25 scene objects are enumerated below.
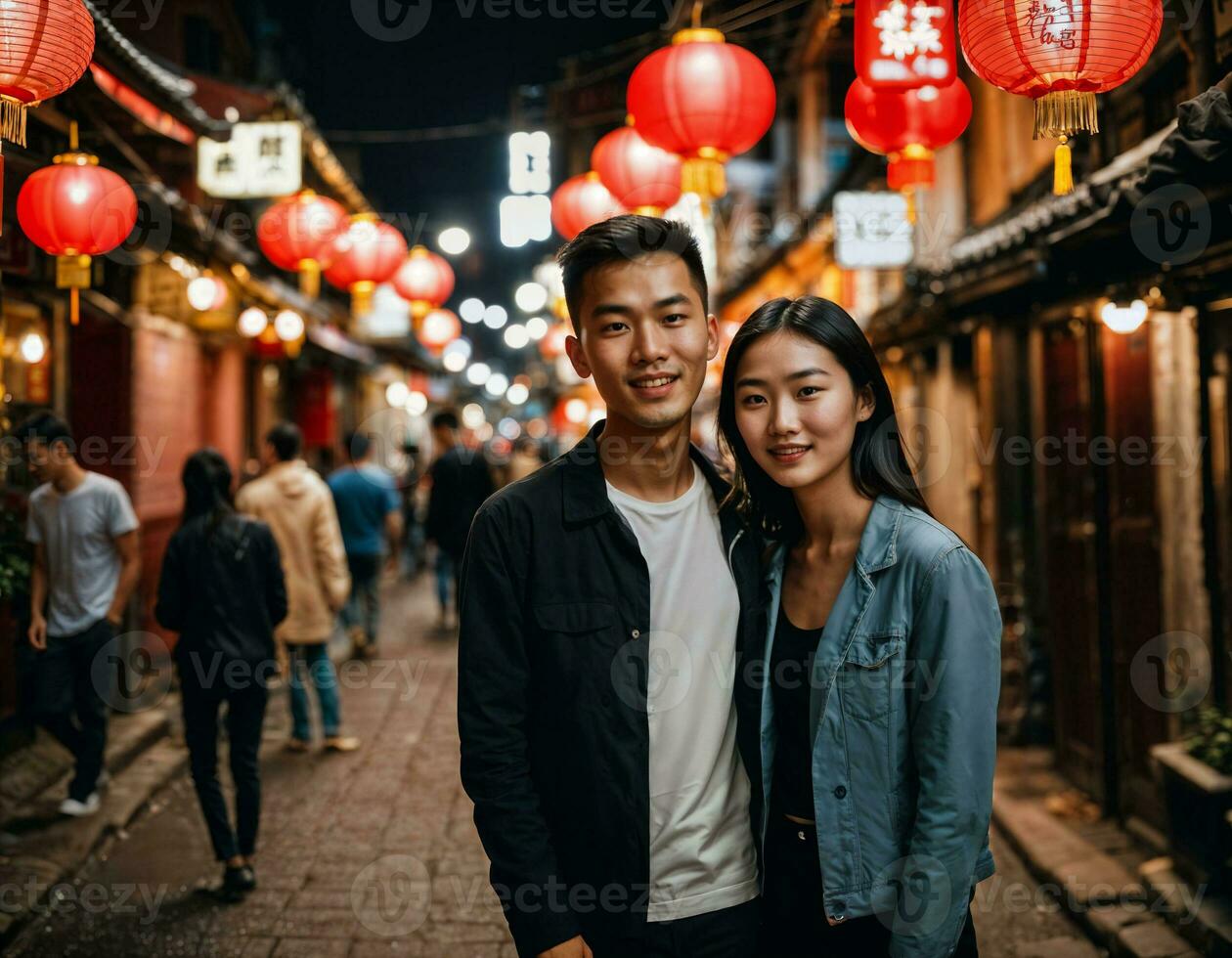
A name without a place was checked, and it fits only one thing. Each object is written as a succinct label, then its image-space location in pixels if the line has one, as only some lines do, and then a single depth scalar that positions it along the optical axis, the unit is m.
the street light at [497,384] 55.64
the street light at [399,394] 30.09
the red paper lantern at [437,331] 19.41
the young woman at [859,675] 2.56
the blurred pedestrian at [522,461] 15.09
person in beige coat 8.79
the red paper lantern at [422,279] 13.25
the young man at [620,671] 2.67
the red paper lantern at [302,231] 9.77
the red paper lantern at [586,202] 9.39
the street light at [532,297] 25.59
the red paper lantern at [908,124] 5.39
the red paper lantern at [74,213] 5.78
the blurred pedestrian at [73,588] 6.76
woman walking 5.95
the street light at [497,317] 45.72
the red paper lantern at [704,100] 5.80
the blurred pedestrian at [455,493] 11.89
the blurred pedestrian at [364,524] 12.08
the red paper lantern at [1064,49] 3.79
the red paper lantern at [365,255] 10.69
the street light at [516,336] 36.19
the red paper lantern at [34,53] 3.82
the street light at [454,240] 19.27
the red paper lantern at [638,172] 7.61
